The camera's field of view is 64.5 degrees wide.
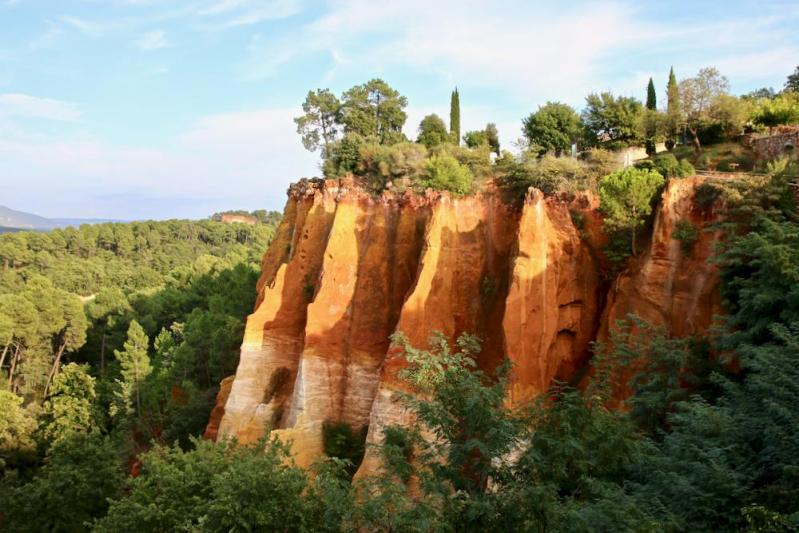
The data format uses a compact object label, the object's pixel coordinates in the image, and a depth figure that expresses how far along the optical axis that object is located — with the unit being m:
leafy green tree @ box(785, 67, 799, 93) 45.48
